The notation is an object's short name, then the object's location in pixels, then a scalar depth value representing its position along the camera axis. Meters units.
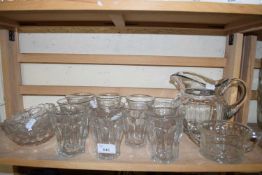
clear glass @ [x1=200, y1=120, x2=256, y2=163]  0.56
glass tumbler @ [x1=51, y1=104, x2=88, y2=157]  0.58
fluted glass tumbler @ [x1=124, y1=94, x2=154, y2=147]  0.63
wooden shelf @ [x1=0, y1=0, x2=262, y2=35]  0.46
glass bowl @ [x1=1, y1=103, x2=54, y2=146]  0.63
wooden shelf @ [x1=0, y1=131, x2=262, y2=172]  0.54
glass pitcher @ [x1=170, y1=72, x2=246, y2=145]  0.66
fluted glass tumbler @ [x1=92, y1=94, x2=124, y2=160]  0.57
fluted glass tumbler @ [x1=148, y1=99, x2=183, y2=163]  0.57
